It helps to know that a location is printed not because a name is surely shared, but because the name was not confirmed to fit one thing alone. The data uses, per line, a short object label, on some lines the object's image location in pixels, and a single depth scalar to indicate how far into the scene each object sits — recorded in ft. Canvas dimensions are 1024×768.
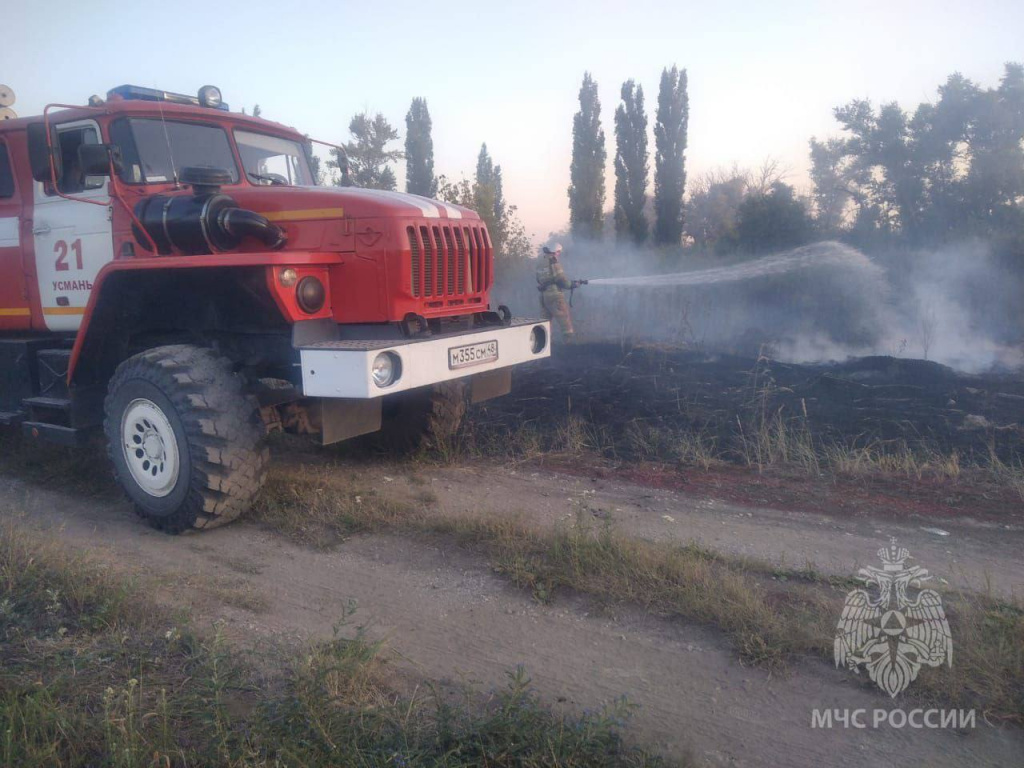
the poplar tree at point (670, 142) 99.40
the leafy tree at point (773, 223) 59.31
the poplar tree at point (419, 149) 106.93
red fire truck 16.56
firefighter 43.27
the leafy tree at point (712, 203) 116.67
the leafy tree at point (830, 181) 74.70
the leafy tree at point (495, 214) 60.95
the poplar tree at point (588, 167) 105.29
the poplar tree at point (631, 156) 102.53
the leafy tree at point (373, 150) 78.84
